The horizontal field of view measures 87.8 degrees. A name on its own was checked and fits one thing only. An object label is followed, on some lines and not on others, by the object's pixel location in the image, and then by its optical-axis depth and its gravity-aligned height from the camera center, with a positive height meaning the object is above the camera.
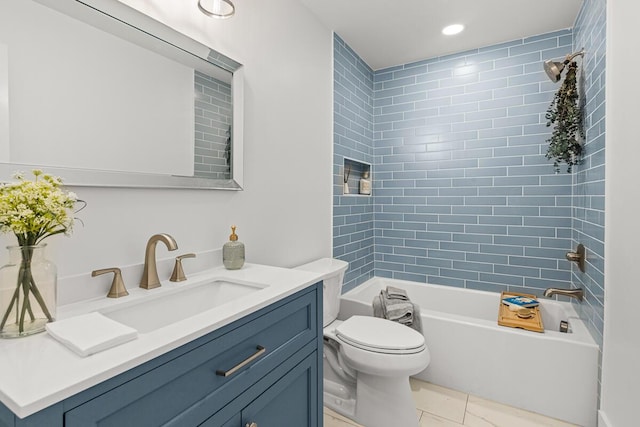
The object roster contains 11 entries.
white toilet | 1.72 -0.84
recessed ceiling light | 2.47 +1.34
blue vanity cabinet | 0.64 -0.44
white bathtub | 1.90 -0.96
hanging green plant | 2.14 +0.56
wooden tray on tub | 2.10 -0.74
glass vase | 0.79 -0.21
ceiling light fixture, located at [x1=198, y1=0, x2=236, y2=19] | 1.40 +0.84
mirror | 0.95 +0.38
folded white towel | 0.70 -0.29
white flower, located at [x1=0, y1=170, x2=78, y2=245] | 0.77 -0.01
